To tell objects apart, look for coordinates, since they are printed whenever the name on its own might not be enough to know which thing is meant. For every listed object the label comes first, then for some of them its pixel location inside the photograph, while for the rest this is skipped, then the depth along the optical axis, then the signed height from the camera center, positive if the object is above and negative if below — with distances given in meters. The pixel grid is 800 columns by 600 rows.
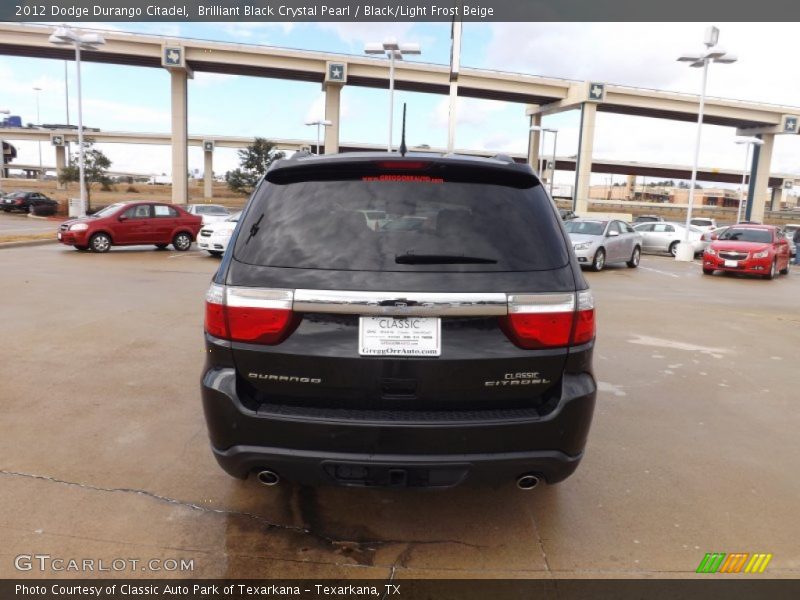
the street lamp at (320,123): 41.20 +4.04
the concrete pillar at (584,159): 50.75 +3.12
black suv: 2.63 -0.69
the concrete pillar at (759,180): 60.22 +2.33
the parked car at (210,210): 27.03 -1.47
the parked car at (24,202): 39.88 -2.15
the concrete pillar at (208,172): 87.94 +0.82
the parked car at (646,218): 42.57 -1.42
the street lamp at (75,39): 25.83 +5.66
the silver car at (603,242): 17.11 -1.33
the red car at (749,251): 17.30 -1.38
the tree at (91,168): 49.47 +0.32
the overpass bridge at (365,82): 43.72 +8.39
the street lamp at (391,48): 24.31 +5.56
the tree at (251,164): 56.66 +1.41
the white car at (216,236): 16.88 -1.63
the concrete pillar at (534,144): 60.09 +4.79
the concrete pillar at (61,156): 89.50 +2.06
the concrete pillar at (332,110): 48.28 +5.75
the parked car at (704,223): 30.94 -1.19
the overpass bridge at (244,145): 88.12 +5.09
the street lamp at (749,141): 43.34 +4.38
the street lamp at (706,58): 22.89 +5.41
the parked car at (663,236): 26.44 -1.58
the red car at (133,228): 17.69 -1.60
